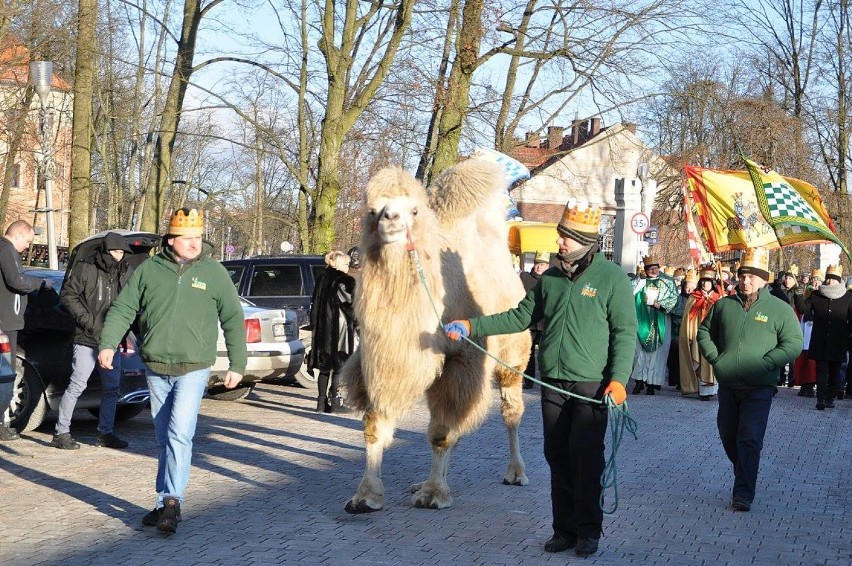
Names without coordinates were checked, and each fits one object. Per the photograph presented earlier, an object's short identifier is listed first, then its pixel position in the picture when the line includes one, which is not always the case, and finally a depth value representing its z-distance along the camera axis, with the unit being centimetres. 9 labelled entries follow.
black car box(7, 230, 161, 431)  1129
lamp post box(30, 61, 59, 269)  1827
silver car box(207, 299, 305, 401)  1423
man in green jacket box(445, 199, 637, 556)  706
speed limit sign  2570
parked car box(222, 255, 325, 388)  1692
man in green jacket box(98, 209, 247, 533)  746
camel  794
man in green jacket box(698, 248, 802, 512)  901
